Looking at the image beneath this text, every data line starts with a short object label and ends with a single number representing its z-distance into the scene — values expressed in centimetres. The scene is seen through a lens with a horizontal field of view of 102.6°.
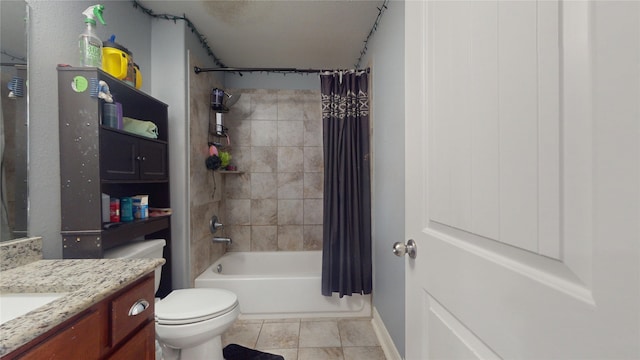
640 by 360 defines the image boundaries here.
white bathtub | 209
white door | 30
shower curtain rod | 208
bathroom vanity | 56
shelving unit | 116
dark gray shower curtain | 205
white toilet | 128
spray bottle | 120
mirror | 98
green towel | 145
